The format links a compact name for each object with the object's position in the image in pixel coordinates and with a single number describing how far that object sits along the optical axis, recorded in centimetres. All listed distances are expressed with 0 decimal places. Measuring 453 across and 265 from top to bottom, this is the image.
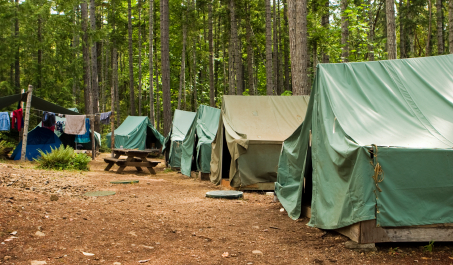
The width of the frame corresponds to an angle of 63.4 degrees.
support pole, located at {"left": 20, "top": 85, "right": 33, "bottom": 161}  1217
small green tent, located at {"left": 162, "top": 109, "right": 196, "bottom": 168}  1365
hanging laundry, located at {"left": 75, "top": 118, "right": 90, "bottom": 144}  1688
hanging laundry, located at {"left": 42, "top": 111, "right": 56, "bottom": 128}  1391
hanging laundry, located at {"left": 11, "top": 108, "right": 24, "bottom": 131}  1300
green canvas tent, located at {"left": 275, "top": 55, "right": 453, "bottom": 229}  378
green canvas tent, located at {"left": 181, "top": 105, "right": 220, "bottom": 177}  1080
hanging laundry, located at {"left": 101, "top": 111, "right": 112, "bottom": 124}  1677
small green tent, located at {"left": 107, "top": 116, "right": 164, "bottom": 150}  1961
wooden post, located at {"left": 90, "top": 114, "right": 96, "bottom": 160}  1559
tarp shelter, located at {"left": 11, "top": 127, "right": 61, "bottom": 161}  1382
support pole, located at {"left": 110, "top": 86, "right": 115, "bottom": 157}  1631
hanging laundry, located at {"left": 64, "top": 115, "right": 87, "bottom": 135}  1438
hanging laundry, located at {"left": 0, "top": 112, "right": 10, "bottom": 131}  1288
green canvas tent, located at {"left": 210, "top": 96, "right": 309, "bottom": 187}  824
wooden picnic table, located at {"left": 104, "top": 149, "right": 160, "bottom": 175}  1198
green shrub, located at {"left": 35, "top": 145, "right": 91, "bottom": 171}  1102
